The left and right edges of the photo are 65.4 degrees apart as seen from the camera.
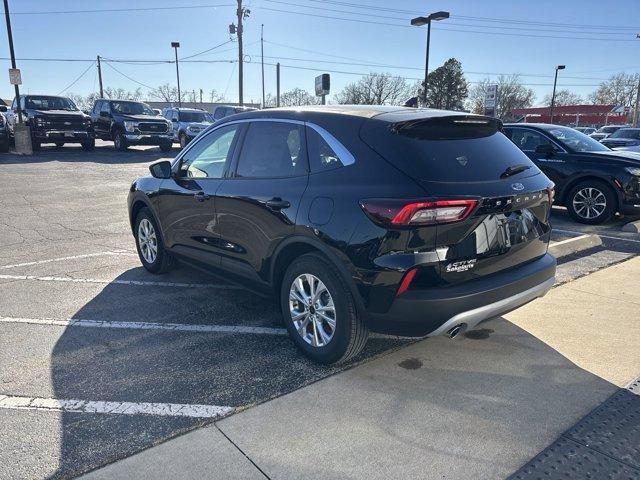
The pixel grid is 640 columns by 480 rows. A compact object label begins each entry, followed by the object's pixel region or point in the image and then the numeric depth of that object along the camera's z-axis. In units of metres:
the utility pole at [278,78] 51.14
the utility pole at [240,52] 30.39
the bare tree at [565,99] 108.44
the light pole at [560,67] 44.19
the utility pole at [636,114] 46.44
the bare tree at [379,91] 89.38
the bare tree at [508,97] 83.31
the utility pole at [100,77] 58.76
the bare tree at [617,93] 98.75
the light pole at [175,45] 38.69
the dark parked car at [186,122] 24.06
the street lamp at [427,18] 21.22
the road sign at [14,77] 18.08
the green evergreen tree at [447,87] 71.31
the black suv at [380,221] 2.91
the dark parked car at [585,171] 8.21
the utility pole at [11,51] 16.97
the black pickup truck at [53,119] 19.00
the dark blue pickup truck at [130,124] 20.44
